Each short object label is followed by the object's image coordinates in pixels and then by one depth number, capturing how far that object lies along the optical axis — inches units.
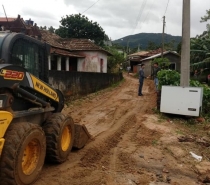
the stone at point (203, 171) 139.4
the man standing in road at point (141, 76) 432.7
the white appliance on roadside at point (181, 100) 267.2
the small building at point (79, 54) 661.8
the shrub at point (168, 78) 317.9
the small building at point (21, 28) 153.0
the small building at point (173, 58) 1002.0
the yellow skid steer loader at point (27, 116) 101.2
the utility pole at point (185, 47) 295.5
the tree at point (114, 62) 911.5
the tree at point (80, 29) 1005.3
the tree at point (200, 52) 644.5
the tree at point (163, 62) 606.5
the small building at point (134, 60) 1399.9
